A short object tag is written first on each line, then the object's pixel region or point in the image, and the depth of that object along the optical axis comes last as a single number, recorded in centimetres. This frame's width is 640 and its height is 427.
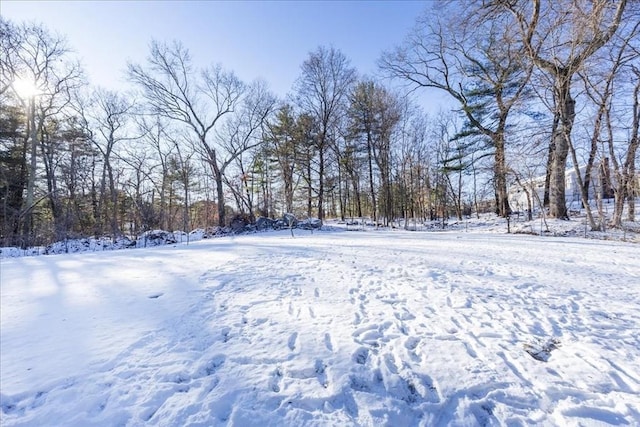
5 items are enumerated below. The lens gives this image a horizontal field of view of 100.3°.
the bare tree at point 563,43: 747
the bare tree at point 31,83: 1230
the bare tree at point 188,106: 1609
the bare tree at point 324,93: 1827
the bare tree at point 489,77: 1102
